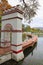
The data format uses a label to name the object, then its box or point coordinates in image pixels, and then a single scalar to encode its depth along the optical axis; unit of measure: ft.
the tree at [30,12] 13.94
